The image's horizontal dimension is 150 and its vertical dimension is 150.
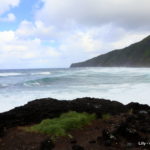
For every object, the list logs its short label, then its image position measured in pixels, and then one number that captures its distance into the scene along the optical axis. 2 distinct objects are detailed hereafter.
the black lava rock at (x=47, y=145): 3.06
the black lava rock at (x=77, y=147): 2.99
